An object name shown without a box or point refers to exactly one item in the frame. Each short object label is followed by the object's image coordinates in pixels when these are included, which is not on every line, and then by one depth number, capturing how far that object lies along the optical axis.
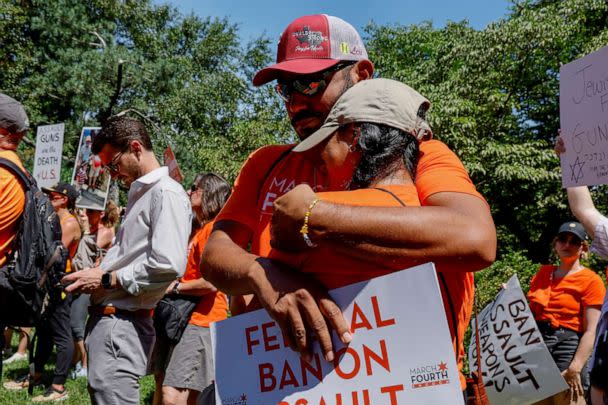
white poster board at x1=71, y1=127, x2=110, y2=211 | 7.10
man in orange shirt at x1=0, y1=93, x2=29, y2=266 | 3.04
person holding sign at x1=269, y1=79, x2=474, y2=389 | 1.23
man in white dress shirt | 3.11
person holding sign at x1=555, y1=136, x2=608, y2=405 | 2.25
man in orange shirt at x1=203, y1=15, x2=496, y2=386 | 1.18
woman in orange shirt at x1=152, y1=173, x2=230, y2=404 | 4.18
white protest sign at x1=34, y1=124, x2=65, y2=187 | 7.12
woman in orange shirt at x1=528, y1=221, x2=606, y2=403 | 5.00
